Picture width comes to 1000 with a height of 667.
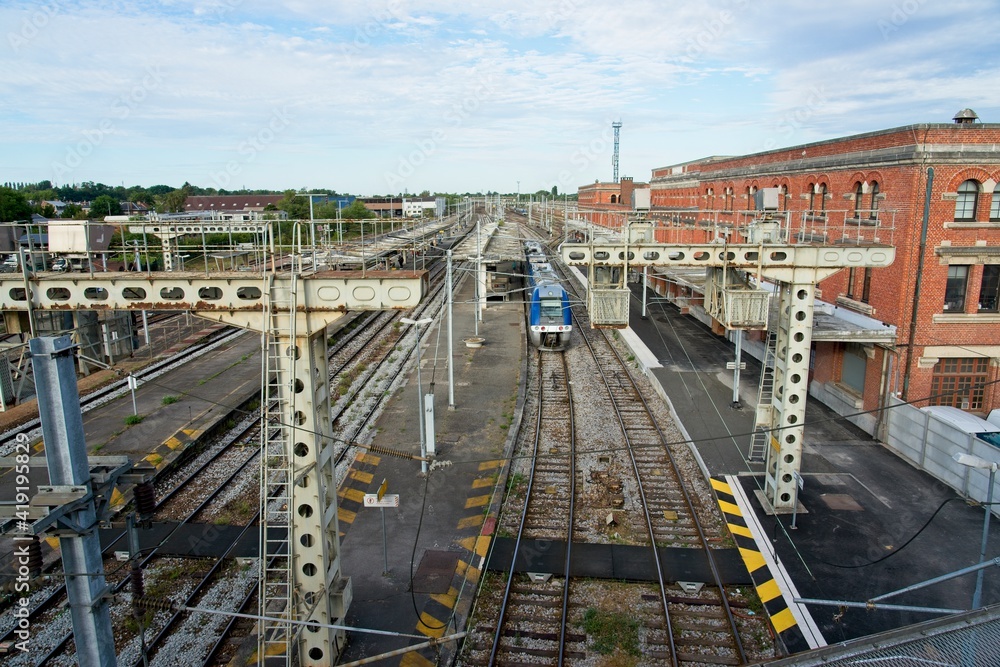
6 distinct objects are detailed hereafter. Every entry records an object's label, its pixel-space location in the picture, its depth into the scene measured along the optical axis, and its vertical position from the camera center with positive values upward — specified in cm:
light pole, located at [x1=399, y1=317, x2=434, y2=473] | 1673 -633
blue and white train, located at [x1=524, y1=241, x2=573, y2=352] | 2928 -472
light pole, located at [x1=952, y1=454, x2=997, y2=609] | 890 -380
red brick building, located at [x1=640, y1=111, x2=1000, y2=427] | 1761 -156
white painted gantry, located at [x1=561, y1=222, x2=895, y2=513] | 1357 -168
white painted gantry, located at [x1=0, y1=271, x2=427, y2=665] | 893 -148
